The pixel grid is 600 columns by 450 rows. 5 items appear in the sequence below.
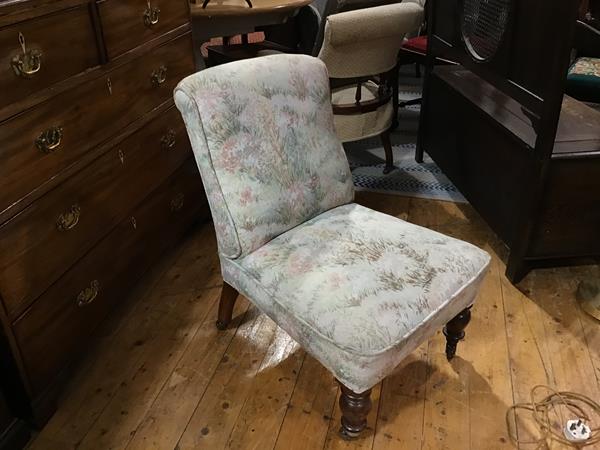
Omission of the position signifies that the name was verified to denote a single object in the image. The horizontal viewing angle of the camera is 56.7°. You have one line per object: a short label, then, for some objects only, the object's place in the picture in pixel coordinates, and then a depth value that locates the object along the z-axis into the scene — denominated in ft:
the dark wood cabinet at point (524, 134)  5.44
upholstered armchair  7.00
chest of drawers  4.04
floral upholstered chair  4.14
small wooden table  7.33
